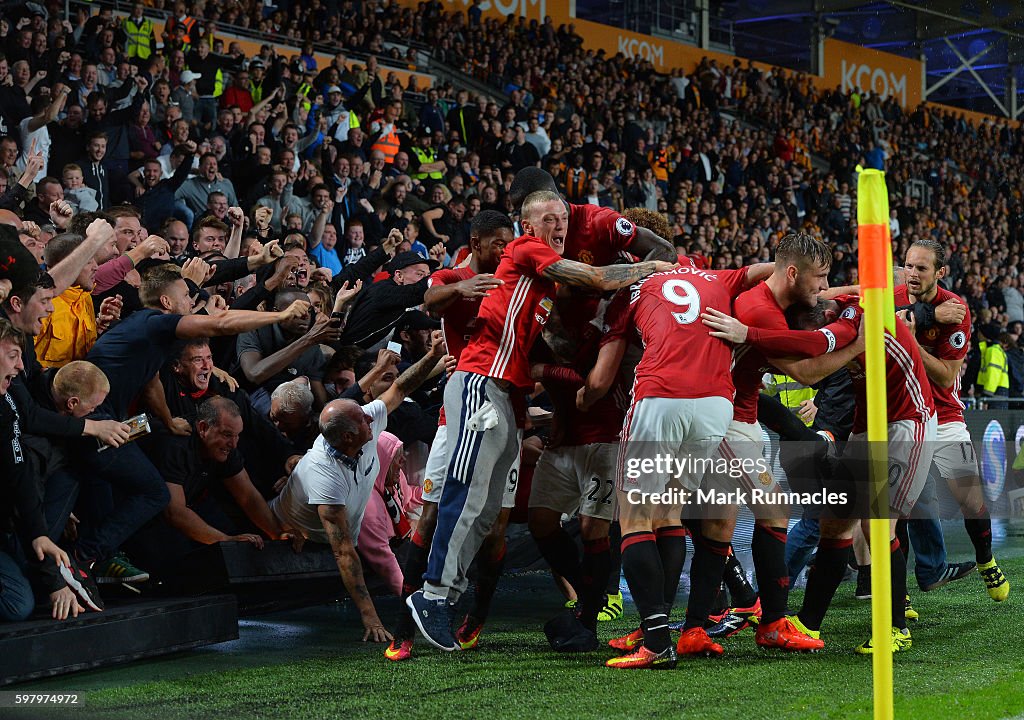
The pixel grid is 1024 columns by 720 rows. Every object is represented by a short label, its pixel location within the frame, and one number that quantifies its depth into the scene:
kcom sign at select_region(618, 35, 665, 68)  28.34
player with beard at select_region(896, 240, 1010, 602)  7.02
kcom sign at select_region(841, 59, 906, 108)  34.72
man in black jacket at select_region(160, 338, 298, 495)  7.08
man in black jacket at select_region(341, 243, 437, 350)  8.29
